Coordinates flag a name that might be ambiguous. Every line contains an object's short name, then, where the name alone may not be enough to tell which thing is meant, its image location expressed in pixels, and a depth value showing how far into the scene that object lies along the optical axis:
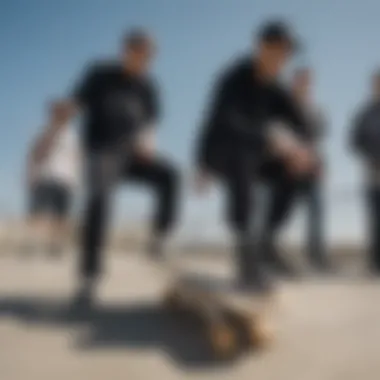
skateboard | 2.40
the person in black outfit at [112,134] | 3.01
